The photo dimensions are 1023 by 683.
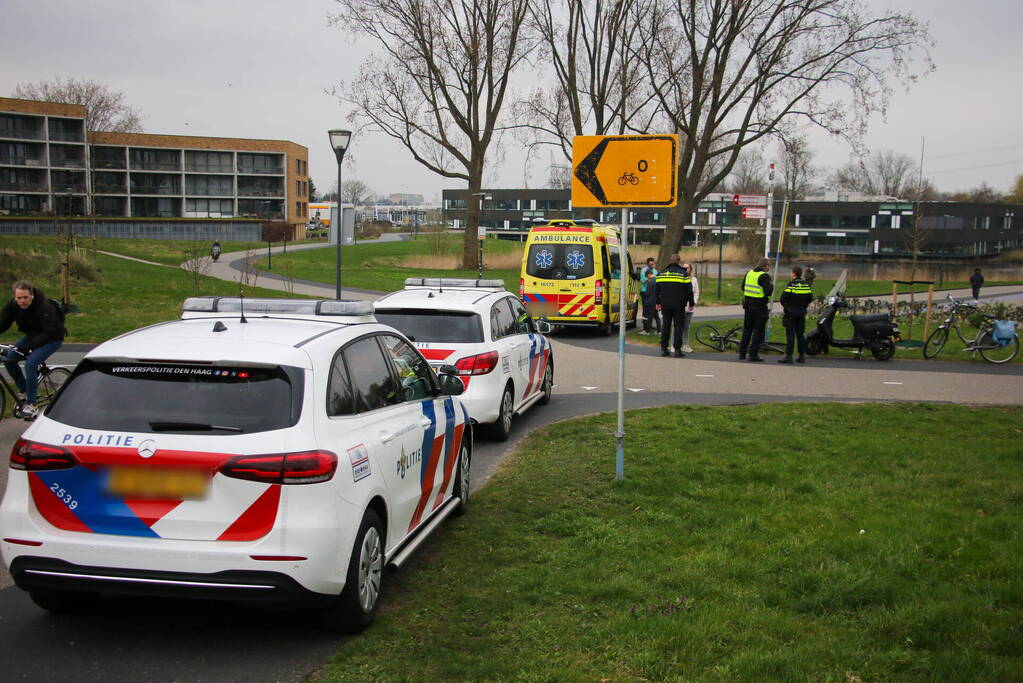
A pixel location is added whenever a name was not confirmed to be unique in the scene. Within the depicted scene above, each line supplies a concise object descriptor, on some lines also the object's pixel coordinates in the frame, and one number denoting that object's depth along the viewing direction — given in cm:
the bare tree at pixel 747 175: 8312
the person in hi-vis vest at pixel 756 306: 1636
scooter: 1755
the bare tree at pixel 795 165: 3312
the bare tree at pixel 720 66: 3114
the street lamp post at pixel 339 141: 1703
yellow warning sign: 725
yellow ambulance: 2158
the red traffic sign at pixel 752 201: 2117
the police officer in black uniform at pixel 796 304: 1630
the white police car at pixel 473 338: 913
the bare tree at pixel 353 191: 11156
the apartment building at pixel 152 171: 7831
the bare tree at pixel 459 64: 3997
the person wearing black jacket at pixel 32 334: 963
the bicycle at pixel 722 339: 1852
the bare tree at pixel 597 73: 3769
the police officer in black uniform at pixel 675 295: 1717
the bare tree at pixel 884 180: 8865
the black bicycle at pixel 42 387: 966
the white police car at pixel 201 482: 400
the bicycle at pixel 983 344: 1736
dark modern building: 7831
